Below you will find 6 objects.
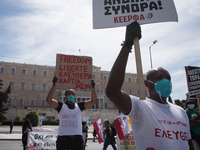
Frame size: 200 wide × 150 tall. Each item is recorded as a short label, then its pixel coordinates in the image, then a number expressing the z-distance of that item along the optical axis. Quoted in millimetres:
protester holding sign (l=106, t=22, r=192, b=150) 1591
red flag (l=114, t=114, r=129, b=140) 7510
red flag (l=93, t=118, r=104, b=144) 10300
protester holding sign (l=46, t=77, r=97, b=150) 3633
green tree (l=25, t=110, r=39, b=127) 32062
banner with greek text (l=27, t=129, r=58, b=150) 6602
